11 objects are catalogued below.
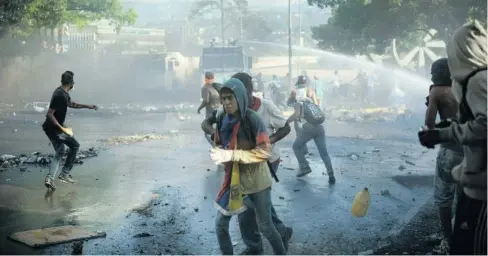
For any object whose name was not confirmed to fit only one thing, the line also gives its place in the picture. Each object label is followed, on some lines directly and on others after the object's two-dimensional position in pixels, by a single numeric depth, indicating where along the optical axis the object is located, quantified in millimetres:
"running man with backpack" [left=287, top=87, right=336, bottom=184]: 10031
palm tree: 60025
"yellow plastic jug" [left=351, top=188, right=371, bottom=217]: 7016
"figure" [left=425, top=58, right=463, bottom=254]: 5684
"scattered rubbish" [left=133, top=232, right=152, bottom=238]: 6699
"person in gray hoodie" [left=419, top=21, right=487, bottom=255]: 3557
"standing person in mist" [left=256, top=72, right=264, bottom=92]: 22014
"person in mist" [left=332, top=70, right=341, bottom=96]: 33019
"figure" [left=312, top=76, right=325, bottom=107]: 20391
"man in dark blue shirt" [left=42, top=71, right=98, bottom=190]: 9062
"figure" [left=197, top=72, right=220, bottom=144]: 10938
